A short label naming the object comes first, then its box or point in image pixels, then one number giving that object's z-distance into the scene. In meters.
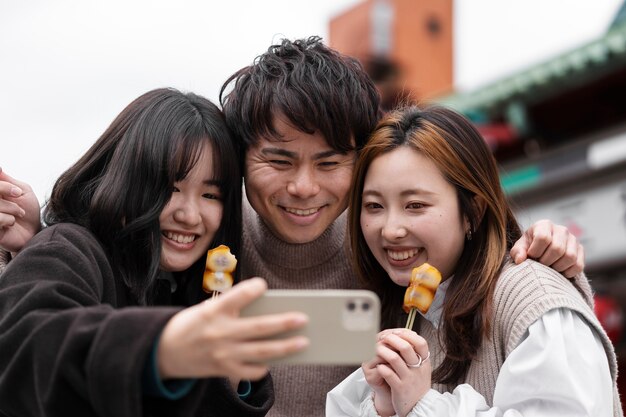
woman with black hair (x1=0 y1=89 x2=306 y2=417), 1.78
